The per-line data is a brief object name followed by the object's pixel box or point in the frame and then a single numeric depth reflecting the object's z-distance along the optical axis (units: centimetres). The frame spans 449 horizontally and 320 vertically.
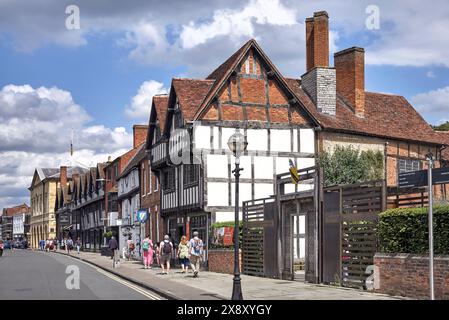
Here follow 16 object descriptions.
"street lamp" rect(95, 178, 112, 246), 6166
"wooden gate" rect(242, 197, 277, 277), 2384
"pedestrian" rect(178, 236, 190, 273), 2742
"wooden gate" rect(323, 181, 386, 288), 1775
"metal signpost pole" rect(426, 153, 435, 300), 1148
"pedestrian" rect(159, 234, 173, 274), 2819
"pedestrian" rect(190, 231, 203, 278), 2689
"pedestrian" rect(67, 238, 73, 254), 6260
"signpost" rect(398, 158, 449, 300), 1152
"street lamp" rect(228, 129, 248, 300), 1584
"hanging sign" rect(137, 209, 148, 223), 3425
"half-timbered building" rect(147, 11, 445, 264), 3078
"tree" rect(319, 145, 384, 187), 3080
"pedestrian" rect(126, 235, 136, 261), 4312
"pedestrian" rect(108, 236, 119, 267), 3341
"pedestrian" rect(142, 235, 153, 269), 3206
